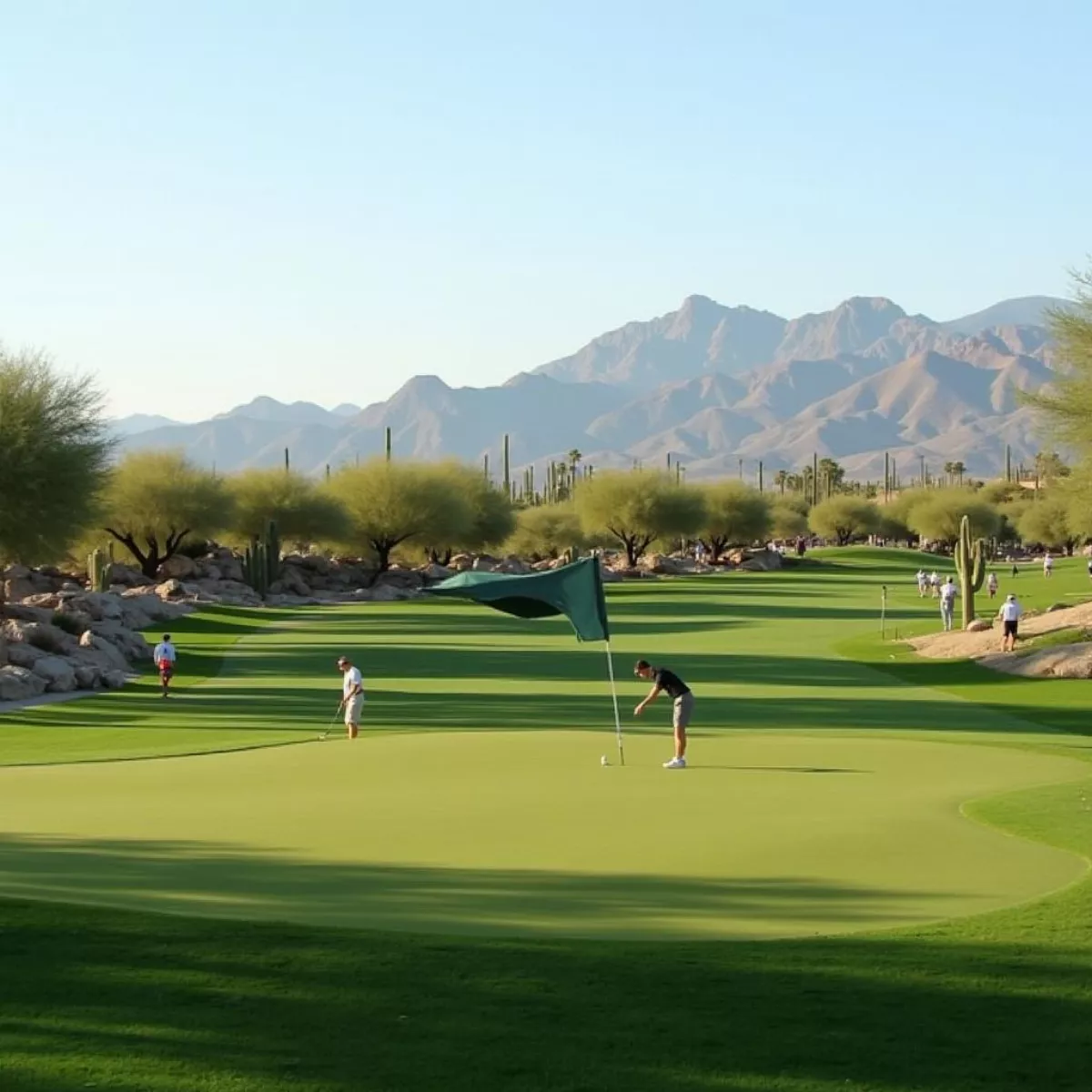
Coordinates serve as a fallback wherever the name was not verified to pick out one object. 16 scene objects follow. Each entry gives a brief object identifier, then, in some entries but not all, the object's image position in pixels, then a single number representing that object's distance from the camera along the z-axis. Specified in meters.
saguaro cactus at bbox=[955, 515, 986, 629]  60.62
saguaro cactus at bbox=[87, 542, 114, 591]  74.44
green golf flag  24.91
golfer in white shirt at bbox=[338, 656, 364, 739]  30.95
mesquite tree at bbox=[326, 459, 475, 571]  115.19
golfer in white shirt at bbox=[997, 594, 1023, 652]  47.94
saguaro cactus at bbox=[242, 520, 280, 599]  93.81
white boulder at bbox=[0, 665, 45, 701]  41.19
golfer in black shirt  23.41
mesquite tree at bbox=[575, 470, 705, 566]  136.62
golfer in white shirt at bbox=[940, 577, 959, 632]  62.94
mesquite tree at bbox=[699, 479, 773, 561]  152.25
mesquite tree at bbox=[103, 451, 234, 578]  99.88
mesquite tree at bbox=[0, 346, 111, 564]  51.50
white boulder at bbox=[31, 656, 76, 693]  43.47
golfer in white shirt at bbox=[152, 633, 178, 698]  42.84
